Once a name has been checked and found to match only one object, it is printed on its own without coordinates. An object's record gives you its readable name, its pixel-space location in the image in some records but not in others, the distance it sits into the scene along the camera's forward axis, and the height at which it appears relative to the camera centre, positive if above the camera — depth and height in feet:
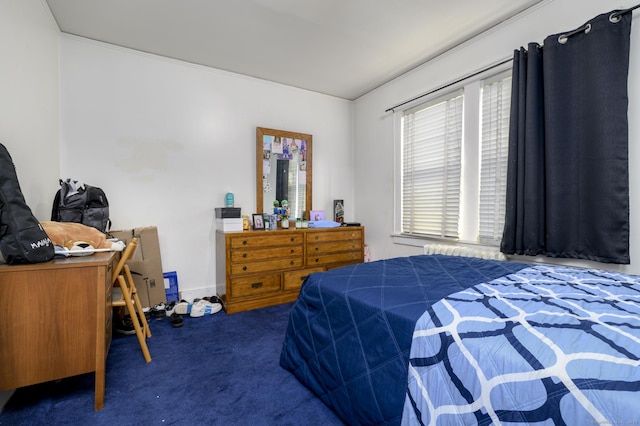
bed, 2.39 -1.44
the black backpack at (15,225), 4.21 -0.23
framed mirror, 11.15 +1.56
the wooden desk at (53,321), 4.28 -1.75
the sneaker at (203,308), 8.83 -3.10
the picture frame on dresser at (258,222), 10.62 -0.49
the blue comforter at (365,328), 3.69 -1.80
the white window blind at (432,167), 9.34 +1.47
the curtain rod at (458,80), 7.79 +3.95
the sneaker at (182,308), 8.88 -3.07
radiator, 7.91 -1.27
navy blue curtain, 5.89 +1.39
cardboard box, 8.72 -1.72
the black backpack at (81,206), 6.82 +0.07
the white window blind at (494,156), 7.96 +1.49
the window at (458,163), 8.14 +1.47
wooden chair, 5.98 -1.90
